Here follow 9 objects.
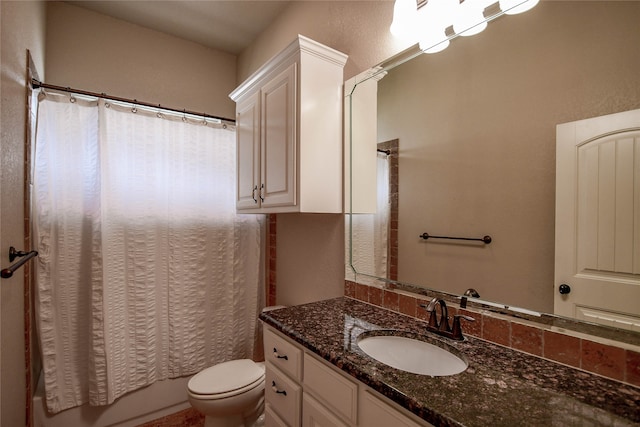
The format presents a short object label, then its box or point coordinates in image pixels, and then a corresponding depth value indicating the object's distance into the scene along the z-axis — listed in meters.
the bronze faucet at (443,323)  1.06
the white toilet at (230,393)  1.63
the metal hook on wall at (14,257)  1.00
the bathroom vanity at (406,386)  0.67
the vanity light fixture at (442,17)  1.03
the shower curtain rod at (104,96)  1.71
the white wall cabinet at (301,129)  1.49
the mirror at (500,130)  0.84
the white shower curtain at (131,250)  1.80
